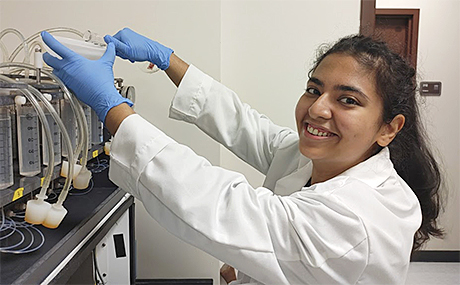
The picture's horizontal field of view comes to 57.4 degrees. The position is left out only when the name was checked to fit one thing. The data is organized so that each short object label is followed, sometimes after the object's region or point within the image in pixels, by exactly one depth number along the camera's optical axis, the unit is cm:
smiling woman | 90
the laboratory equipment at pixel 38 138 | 94
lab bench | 82
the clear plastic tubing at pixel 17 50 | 138
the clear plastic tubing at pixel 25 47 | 134
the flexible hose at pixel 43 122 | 91
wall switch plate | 291
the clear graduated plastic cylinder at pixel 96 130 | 148
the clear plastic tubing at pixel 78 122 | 98
